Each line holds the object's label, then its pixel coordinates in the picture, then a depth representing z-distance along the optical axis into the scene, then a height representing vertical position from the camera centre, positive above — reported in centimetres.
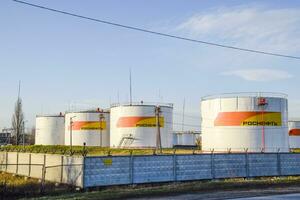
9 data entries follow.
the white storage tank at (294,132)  7794 +263
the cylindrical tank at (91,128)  7250 +300
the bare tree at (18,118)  11169 +700
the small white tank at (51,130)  8544 +316
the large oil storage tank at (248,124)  4244 +216
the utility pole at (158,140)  4704 +70
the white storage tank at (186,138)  10457 +214
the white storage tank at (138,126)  6141 +283
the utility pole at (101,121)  7288 +411
